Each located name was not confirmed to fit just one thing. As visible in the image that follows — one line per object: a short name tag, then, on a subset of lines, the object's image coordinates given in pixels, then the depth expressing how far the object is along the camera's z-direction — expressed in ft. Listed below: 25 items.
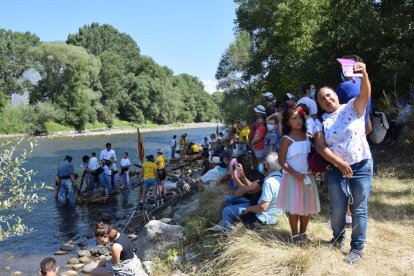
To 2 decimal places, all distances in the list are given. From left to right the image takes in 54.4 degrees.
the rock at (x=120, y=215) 42.98
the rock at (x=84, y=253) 31.36
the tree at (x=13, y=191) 15.69
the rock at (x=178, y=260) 20.28
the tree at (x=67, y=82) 176.35
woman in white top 13.06
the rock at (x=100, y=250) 31.69
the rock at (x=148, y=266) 20.88
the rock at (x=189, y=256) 19.85
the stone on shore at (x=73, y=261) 30.27
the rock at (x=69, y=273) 27.61
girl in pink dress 14.92
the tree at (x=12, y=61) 188.34
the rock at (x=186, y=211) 27.76
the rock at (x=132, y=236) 31.63
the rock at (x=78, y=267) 29.09
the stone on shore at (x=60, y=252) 32.37
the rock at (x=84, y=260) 30.37
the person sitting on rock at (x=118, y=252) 18.80
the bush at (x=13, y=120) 152.74
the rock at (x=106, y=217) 42.16
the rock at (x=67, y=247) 33.15
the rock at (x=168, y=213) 32.81
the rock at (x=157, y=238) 23.17
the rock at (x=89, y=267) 28.29
